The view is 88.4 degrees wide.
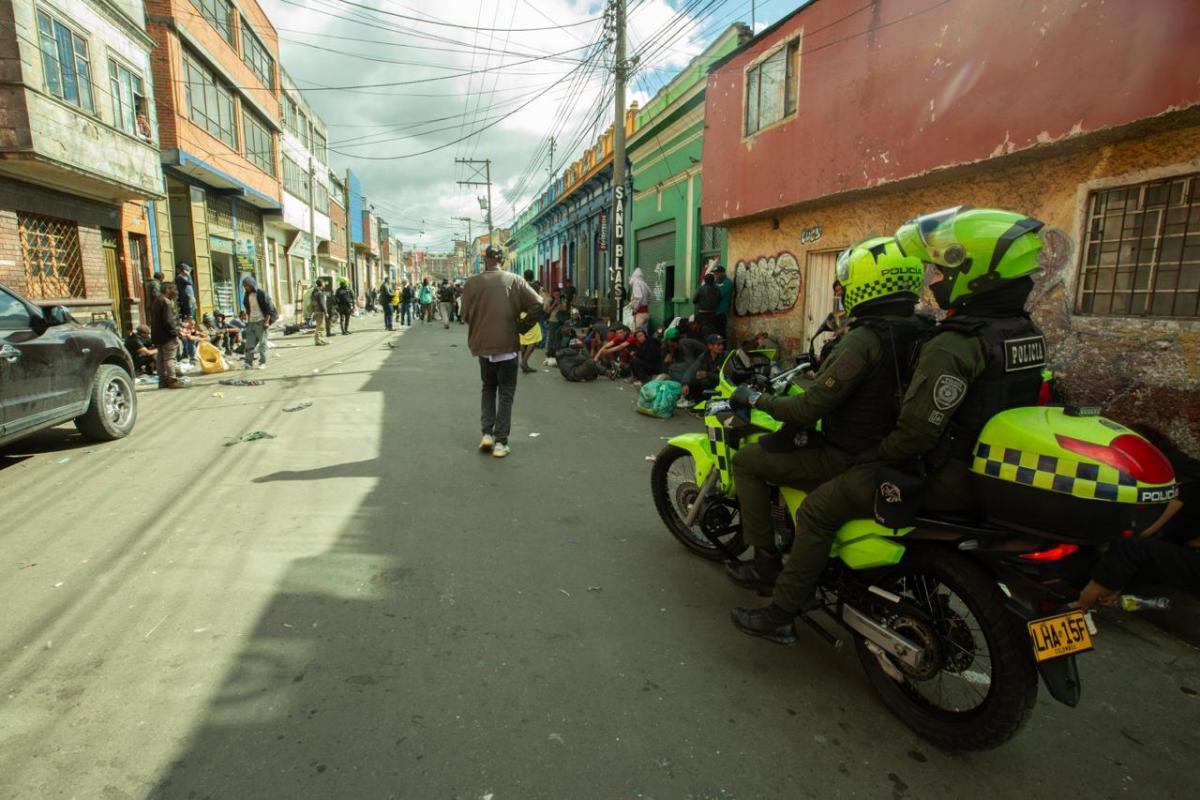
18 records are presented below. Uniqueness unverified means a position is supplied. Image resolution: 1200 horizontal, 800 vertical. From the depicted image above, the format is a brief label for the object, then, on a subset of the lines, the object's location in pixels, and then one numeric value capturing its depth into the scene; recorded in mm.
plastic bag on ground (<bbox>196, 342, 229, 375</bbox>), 10844
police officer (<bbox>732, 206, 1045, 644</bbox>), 2061
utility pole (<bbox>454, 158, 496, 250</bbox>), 48572
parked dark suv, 4834
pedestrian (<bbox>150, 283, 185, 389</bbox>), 9125
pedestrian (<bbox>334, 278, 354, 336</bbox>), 19625
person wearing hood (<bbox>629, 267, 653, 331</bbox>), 12188
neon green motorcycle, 1789
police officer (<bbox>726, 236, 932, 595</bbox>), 2393
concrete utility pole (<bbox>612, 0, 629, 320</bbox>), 13274
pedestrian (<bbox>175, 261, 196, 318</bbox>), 12961
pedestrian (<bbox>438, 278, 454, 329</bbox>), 24875
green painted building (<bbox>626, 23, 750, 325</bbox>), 13031
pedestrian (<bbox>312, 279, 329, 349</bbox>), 16250
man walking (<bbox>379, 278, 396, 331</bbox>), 21453
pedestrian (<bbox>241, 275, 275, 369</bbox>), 11328
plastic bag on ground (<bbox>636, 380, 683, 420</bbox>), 7762
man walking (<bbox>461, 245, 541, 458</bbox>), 5703
